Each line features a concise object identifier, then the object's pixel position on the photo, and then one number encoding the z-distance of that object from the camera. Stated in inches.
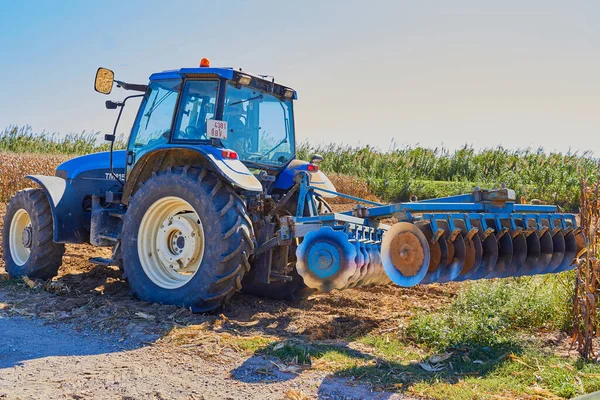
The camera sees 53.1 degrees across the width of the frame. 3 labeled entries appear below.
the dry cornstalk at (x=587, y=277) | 163.5
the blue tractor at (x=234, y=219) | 174.6
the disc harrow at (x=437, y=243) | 163.0
